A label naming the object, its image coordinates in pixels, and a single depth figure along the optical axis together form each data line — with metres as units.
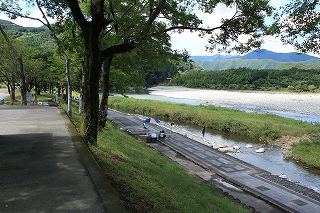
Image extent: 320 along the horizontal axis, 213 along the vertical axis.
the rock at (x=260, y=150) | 26.27
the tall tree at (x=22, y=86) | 22.58
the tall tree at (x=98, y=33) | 9.21
